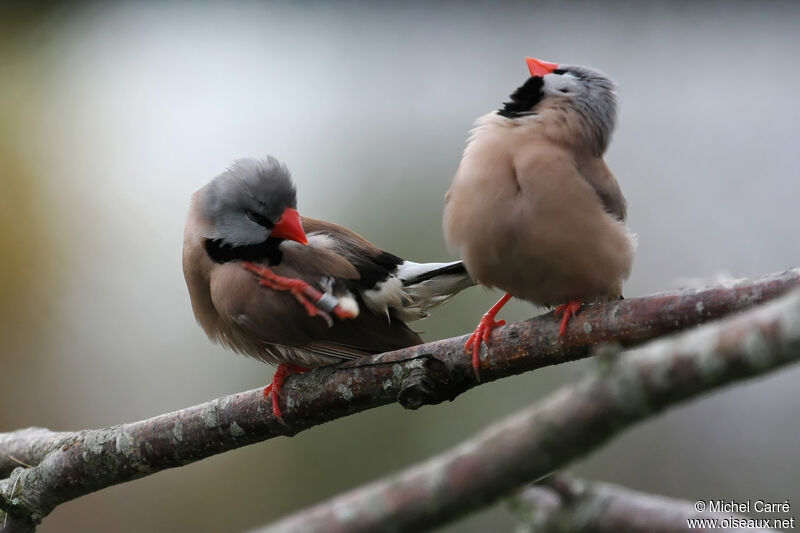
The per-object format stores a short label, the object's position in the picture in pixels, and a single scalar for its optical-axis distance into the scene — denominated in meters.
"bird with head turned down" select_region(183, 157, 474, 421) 5.25
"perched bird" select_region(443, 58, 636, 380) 4.63
